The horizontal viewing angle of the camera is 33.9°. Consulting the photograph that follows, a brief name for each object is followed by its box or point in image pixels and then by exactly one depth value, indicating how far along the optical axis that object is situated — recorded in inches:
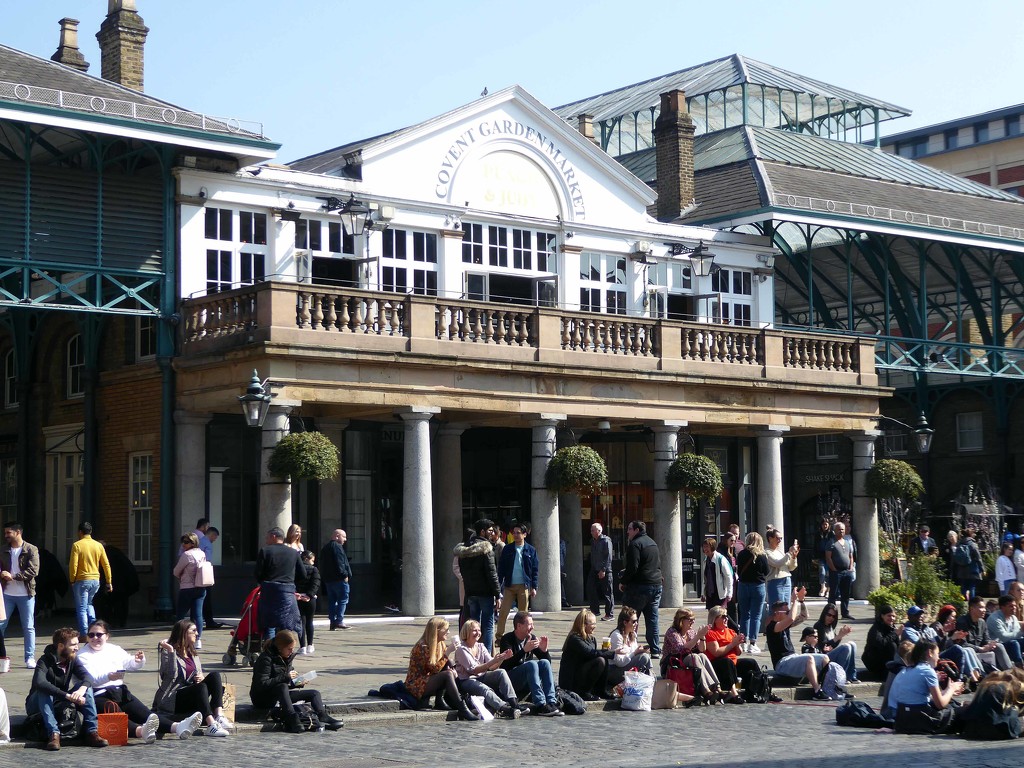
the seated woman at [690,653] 700.0
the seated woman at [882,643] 768.9
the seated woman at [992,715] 603.8
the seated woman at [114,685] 576.5
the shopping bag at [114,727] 567.8
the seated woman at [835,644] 754.8
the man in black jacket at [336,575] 955.3
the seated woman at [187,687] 589.9
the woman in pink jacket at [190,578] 800.9
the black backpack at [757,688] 715.4
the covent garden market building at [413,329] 1032.2
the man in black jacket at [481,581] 764.0
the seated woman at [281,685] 602.2
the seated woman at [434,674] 645.3
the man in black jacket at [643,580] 808.3
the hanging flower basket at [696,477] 1133.1
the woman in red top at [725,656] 714.8
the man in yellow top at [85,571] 800.3
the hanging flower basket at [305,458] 958.4
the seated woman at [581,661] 691.4
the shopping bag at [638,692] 685.9
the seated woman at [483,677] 649.0
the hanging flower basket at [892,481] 1221.7
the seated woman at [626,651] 704.4
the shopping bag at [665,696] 693.9
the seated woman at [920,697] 622.8
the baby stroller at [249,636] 744.3
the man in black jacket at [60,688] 557.9
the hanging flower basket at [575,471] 1078.4
